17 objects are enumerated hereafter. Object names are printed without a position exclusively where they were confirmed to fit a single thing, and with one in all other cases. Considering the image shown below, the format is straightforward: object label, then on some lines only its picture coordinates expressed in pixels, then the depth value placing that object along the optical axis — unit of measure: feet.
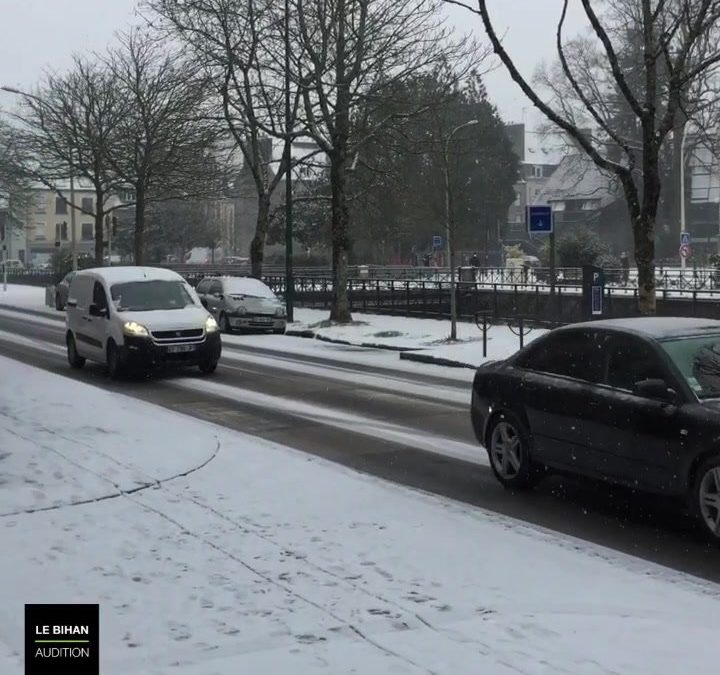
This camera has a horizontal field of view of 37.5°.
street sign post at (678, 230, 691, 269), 150.51
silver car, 92.63
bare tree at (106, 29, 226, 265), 132.05
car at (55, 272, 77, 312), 131.95
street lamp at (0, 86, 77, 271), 142.82
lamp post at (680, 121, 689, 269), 170.29
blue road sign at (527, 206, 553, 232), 63.98
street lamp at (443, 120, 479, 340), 76.84
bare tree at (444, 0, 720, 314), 52.42
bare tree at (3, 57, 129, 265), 142.61
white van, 55.16
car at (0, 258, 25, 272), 335.88
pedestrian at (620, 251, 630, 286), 128.26
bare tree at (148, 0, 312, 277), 97.25
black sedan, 22.77
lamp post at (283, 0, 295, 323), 92.94
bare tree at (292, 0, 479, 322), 93.25
